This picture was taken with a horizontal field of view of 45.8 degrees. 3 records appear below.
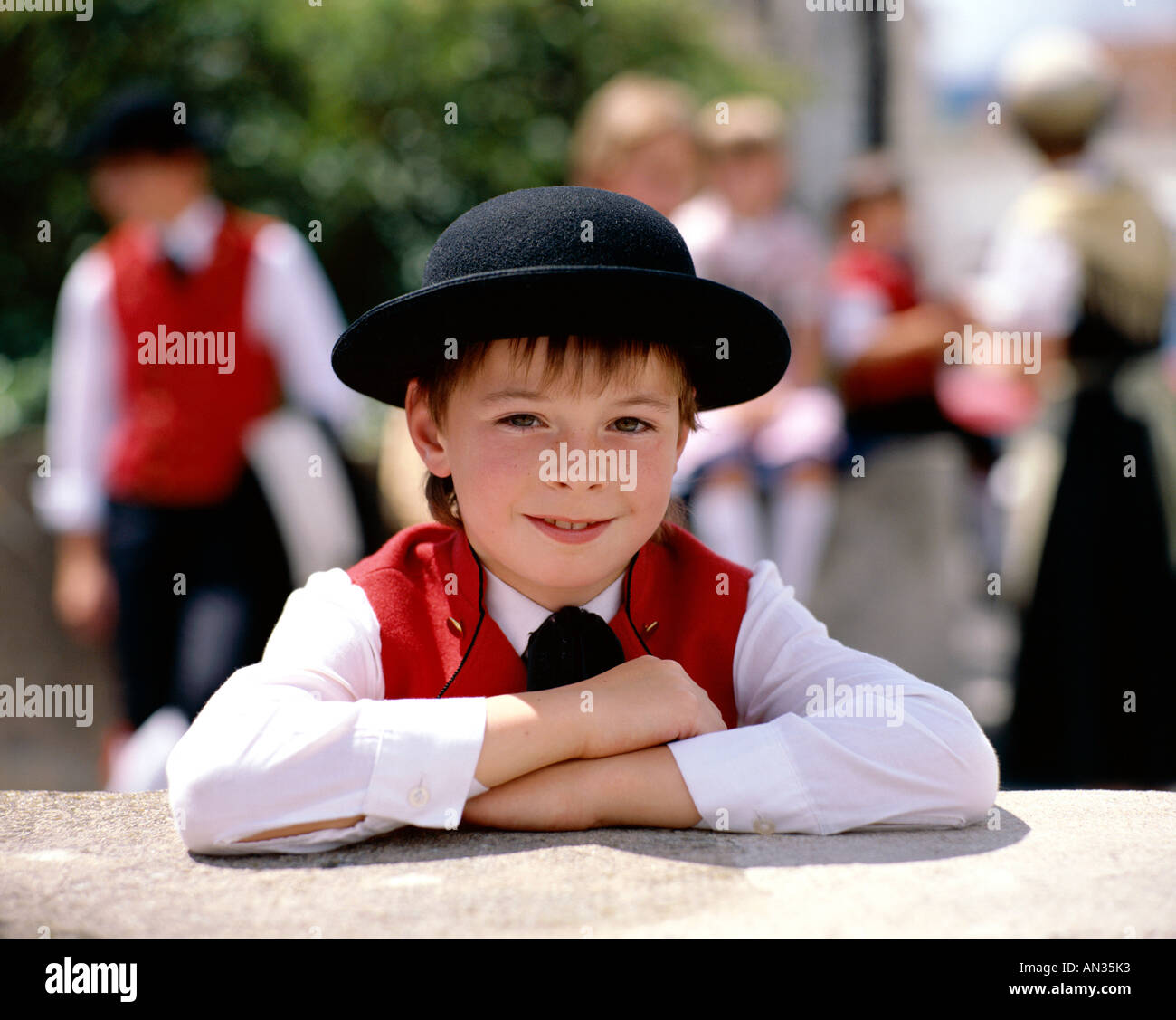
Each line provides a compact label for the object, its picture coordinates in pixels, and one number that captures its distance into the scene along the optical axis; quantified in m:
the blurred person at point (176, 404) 4.22
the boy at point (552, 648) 1.88
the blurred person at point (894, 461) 5.42
